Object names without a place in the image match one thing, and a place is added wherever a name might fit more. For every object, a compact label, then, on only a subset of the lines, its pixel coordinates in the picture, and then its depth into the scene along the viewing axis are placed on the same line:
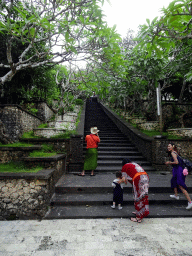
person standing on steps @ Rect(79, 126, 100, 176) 5.70
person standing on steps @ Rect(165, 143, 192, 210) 4.01
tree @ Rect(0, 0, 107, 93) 3.60
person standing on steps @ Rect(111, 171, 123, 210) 3.89
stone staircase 3.79
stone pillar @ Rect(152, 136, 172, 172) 6.49
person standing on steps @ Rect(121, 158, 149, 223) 3.46
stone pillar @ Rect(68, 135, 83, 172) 6.36
